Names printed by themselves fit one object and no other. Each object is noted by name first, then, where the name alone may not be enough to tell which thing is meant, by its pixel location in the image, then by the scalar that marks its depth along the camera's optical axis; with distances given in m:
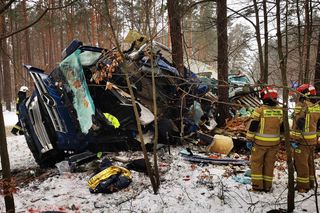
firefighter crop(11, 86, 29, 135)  6.99
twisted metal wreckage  5.51
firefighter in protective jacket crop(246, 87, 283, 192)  4.48
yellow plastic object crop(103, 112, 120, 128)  5.62
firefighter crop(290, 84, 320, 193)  4.48
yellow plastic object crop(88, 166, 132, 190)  4.74
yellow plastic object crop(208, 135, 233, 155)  6.50
